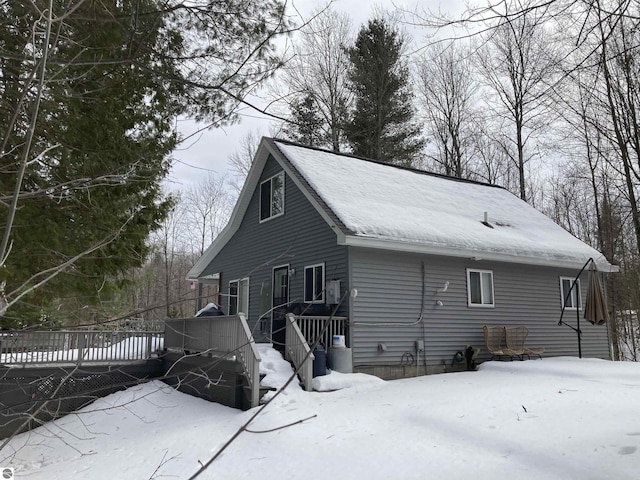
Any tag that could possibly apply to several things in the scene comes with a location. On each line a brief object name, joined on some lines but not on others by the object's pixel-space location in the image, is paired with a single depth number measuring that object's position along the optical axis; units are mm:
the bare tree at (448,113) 28250
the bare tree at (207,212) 33781
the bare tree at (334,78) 25616
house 10766
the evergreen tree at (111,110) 4070
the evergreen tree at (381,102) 25953
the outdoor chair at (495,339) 12047
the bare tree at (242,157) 29344
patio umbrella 12202
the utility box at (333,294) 10602
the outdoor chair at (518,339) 12360
